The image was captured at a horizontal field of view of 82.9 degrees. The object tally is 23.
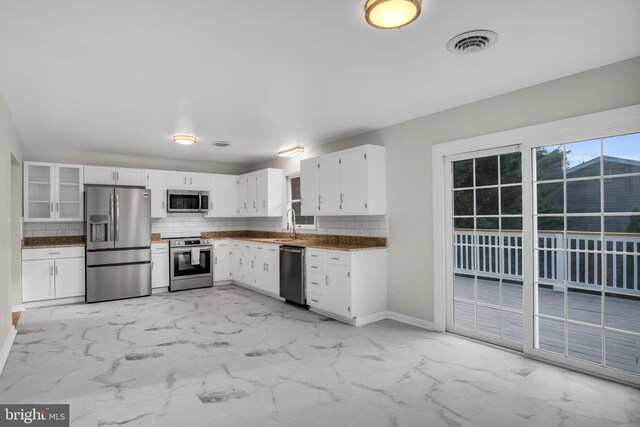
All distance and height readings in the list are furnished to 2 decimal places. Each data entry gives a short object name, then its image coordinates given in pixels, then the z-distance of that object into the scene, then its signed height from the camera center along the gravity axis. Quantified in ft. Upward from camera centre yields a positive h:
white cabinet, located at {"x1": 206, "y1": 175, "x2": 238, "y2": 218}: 23.67 +1.47
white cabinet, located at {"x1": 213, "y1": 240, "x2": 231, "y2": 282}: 22.79 -2.75
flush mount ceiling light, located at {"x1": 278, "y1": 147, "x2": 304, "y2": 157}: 19.36 +3.59
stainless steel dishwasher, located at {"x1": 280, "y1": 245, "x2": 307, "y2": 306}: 16.62 -2.71
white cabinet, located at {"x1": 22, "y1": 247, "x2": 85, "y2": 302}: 17.40 -2.66
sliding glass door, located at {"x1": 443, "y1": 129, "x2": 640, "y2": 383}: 9.52 -0.99
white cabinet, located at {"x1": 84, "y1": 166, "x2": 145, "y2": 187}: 19.65 +2.42
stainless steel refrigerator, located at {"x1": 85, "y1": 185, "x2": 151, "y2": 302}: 18.53 -1.22
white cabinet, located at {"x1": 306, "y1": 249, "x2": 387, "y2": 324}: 14.24 -2.69
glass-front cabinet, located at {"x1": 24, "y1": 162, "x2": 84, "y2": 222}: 18.39 +1.44
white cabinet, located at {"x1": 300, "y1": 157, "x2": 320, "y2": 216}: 17.35 +1.44
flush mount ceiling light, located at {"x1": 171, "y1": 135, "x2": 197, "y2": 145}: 16.75 +3.71
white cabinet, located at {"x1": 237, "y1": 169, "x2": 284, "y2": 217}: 21.71 +1.54
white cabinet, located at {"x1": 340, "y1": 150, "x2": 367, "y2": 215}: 14.98 +1.48
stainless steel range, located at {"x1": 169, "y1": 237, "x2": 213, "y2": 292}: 21.03 -2.66
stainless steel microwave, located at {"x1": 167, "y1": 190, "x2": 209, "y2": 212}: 21.74 +1.09
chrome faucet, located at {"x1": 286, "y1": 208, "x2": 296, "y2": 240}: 20.70 -0.31
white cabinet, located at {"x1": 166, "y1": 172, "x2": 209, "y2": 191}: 22.04 +2.36
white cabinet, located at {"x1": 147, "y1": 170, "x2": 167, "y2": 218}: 21.36 +1.64
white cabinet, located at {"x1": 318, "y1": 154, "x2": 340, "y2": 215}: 16.22 +1.53
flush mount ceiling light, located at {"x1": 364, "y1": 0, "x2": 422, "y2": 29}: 6.24 +3.65
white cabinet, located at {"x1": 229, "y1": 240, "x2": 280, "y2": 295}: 18.86 -2.69
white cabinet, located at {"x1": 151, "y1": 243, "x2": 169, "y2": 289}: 20.54 -2.66
